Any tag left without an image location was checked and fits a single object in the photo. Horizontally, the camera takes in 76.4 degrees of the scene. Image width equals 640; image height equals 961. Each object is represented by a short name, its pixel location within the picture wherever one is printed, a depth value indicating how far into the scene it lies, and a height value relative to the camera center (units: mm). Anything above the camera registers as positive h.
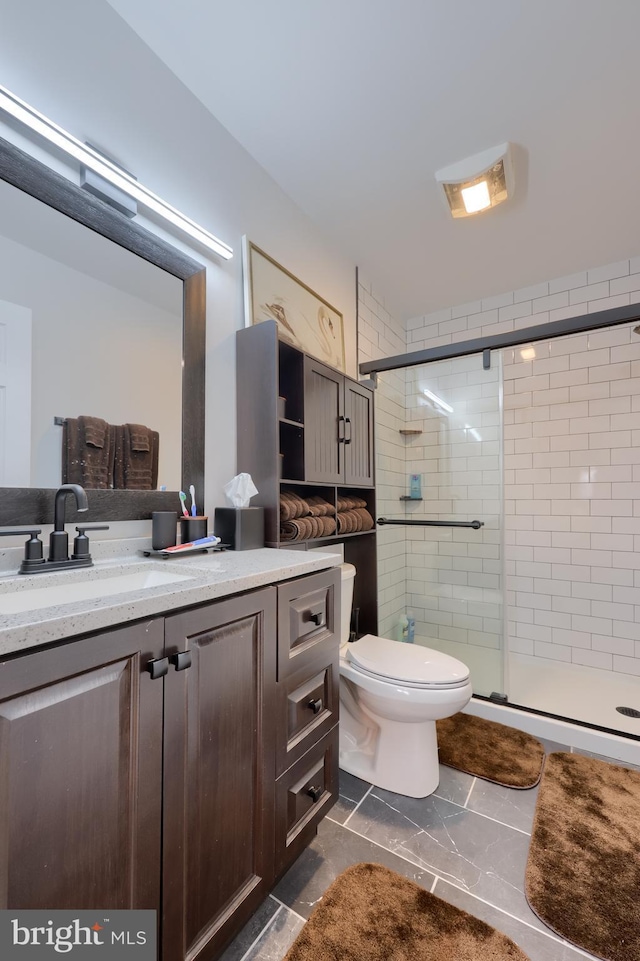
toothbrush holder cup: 1397 -124
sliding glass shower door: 2420 -104
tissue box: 1451 -123
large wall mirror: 1062 +476
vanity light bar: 1004 +945
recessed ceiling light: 1781 +1441
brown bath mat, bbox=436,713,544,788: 1727 -1203
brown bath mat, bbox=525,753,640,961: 1102 -1190
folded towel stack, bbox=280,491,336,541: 1645 -106
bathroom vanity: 586 -457
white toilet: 1516 -841
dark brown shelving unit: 1602 +295
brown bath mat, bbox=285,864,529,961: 1021 -1160
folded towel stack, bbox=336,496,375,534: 2018 -124
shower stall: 2422 -124
